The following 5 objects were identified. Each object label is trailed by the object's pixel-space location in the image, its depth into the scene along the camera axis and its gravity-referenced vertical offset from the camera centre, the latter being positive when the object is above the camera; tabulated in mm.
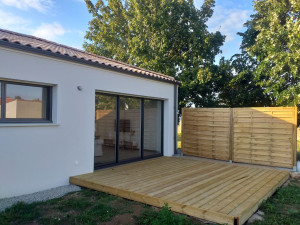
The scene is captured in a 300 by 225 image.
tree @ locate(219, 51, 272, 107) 12039 +1878
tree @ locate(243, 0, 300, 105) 8844 +2936
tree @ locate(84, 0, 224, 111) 12156 +4233
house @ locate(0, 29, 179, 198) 4734 +82
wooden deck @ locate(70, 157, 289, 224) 3807 -1460
